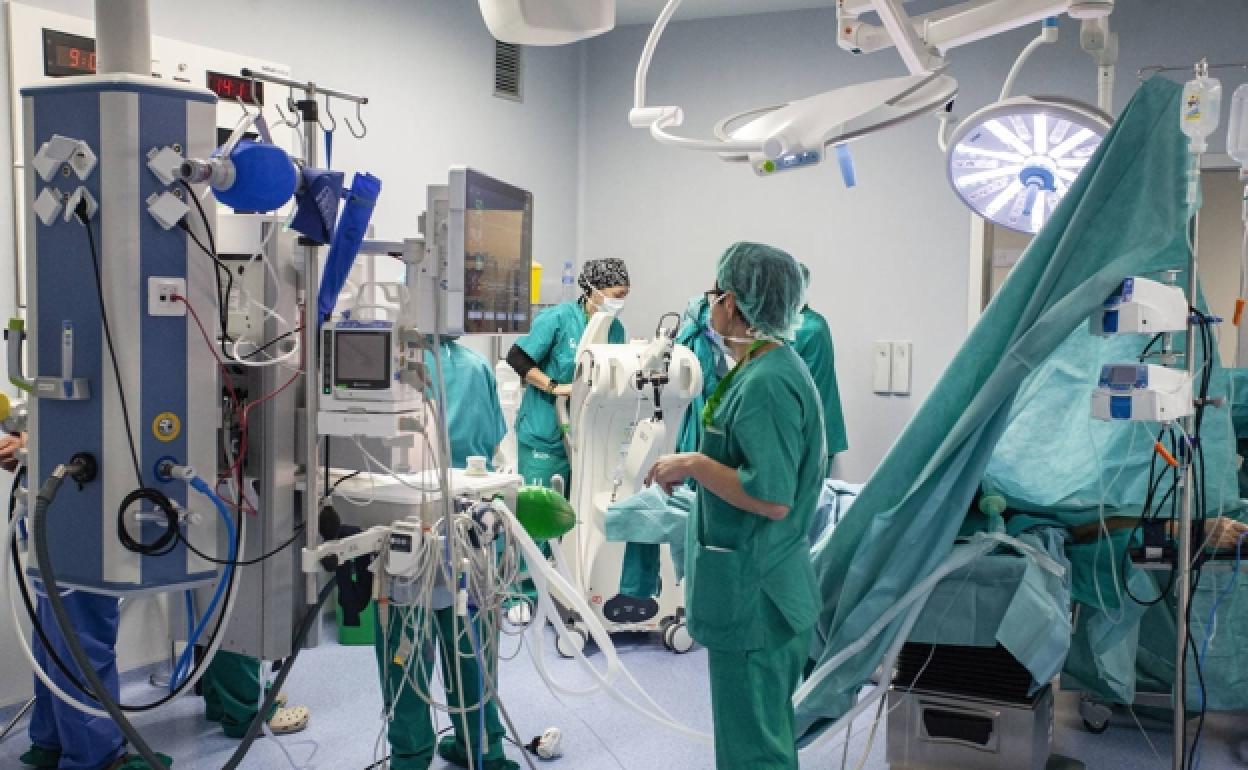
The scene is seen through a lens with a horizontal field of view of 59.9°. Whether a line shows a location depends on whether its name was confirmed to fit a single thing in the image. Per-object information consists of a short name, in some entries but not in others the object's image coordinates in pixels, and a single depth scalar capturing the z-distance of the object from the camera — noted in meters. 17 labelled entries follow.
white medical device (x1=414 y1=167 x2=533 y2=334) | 2.22
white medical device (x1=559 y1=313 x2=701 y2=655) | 3.75
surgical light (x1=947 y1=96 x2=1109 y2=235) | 2.48
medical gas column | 2.02
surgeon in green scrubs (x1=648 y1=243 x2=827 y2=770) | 2.34
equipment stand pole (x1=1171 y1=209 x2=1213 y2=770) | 2.41
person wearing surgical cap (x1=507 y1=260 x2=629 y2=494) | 4.48
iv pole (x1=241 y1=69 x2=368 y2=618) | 2.19
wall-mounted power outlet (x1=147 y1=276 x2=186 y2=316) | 2.05
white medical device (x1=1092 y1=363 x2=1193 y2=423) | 2.29
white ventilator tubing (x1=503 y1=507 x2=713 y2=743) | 2.52
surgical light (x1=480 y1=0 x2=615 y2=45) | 1.97
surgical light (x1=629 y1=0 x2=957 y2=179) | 2.28
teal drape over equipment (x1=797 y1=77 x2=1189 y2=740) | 2.43
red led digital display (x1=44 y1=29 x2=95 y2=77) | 3.29
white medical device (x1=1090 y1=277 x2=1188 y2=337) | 2.30
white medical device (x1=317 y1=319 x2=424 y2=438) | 2.24
